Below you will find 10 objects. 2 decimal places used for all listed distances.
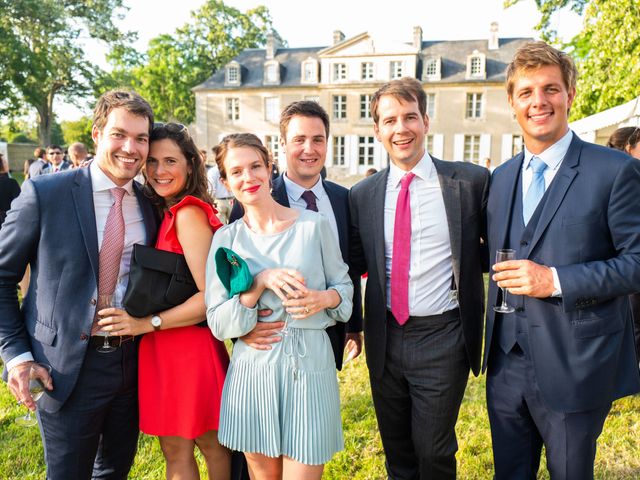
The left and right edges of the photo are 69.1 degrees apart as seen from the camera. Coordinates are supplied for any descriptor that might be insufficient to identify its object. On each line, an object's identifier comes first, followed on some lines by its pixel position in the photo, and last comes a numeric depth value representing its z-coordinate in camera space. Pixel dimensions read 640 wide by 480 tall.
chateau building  35.16
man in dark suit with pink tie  2.86
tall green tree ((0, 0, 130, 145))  25.20
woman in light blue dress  2.32
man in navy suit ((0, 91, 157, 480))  2.38
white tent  8.08
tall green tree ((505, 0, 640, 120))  10.21
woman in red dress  2.58
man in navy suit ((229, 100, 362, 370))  3.15
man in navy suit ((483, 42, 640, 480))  2.23
